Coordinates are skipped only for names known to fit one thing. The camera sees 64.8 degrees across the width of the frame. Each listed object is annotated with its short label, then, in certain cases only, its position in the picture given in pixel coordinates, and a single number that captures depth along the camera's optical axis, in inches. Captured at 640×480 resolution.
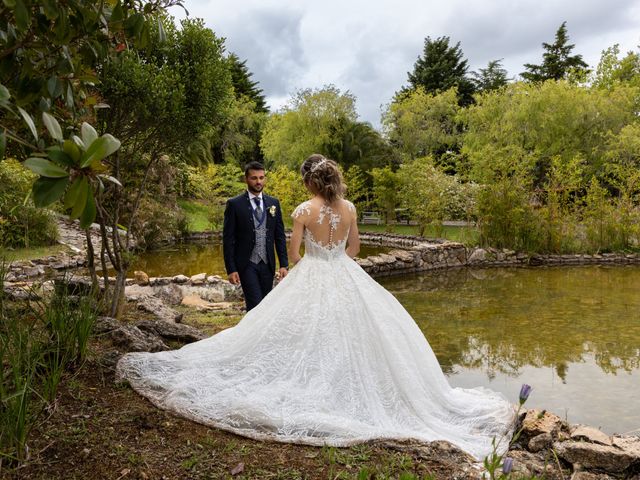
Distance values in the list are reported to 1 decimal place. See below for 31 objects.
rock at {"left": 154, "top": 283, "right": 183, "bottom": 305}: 314.7
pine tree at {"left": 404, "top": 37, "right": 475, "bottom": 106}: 1450.5
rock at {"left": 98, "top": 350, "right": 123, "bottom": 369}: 139.9
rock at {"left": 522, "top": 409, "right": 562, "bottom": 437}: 134.8
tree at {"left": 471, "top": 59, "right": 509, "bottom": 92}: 1470.2
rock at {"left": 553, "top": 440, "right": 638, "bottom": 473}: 119.5
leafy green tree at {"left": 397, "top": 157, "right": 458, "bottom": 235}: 647.8
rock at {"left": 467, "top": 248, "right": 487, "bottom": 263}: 529.0
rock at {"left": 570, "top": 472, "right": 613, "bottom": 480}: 111.3
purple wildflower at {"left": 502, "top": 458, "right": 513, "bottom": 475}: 59.2
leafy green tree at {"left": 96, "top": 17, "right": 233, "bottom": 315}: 183.5
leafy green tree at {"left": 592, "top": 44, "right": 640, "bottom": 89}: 1123.0
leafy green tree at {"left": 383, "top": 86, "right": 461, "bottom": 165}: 1109.7
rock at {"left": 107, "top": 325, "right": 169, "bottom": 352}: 157.0
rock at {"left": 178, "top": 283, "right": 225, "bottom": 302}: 335.6
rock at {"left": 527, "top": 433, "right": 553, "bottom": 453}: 130.0
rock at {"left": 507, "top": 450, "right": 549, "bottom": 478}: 109.9
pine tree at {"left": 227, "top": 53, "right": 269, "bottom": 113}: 1512.1
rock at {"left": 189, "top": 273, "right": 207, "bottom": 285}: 373.3
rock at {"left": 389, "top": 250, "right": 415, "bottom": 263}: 481.9
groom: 188.1
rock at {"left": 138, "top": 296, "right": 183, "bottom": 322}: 242.1
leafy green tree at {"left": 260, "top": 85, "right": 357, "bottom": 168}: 995.3
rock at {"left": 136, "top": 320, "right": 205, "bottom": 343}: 191.0
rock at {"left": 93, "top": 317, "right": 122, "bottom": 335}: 167.5
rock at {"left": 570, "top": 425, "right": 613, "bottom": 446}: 128.7
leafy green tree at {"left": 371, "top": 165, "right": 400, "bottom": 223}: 762.2
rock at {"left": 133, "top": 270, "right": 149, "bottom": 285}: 360.2
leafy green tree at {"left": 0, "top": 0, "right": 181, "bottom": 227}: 39.9
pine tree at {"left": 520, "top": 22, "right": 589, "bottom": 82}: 1417.3
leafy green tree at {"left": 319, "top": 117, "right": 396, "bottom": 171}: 969.5
